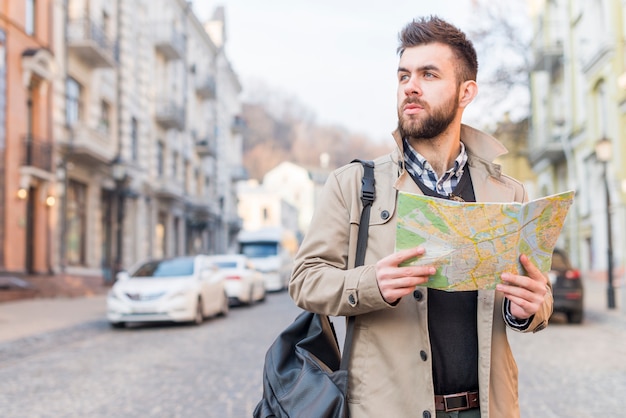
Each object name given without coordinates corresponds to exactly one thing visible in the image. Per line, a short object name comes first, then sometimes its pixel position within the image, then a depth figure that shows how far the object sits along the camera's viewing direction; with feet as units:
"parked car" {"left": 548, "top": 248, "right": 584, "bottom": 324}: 45.62
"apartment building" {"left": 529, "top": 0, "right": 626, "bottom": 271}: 76.84
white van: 98.37
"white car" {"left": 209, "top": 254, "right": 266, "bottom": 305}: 66.39
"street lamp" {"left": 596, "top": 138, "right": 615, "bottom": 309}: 53.67
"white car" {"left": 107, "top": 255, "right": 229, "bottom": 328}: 45.88
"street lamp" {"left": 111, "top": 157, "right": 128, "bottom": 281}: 65.26
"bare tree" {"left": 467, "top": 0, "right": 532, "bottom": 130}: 109.19
